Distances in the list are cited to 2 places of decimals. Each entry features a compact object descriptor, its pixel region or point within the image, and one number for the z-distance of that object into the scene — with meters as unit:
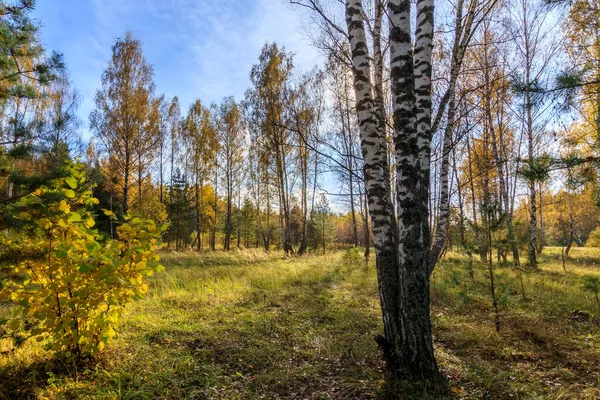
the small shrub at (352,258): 10.39
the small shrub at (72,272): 2.43
